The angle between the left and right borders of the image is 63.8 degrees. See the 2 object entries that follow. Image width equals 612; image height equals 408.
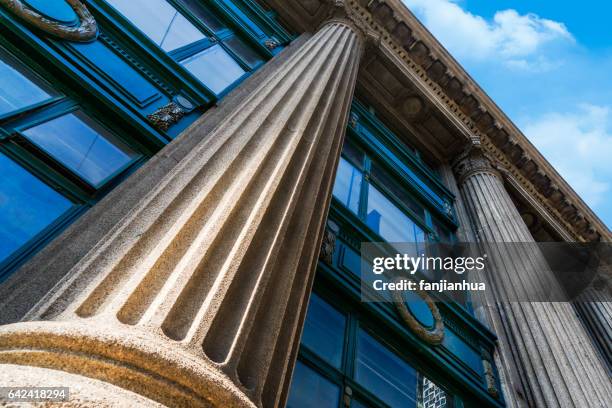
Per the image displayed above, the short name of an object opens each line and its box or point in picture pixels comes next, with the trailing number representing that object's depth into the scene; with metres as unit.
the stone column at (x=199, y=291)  1.63
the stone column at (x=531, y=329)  6.35
